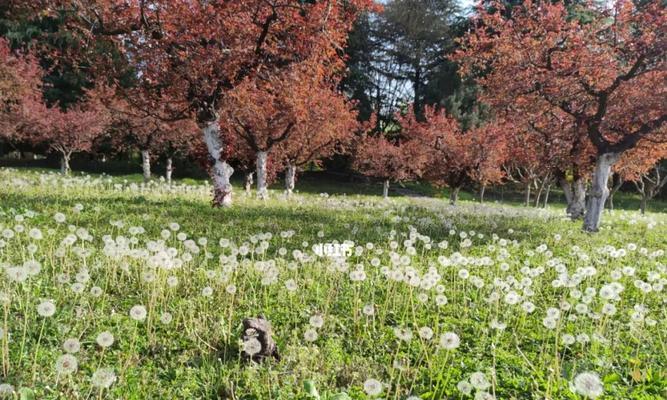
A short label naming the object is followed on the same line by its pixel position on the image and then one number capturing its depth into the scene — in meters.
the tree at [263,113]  13.24
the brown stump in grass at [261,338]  4.23
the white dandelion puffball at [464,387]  3.46
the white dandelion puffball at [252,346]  3.84
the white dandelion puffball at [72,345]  3.29
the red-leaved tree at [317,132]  23.58
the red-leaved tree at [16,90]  25.34
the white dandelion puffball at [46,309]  3.72
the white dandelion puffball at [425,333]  4.29
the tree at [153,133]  29.74
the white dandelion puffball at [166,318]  4.37
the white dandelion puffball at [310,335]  4.07
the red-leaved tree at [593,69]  12.43
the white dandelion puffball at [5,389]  3.01
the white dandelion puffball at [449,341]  3.71
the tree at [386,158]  32.81
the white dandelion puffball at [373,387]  3.11
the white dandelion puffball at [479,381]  3.31
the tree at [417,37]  55.56
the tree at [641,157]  17.19
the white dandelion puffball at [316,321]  4.26
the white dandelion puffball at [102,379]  3.12
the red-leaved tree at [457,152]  26.58
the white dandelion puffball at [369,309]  4.71
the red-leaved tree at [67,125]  31.16
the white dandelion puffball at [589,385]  2.95
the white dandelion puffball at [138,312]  3.91
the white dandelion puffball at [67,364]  3.23
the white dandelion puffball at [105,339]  3.51
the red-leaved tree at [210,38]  12.42
